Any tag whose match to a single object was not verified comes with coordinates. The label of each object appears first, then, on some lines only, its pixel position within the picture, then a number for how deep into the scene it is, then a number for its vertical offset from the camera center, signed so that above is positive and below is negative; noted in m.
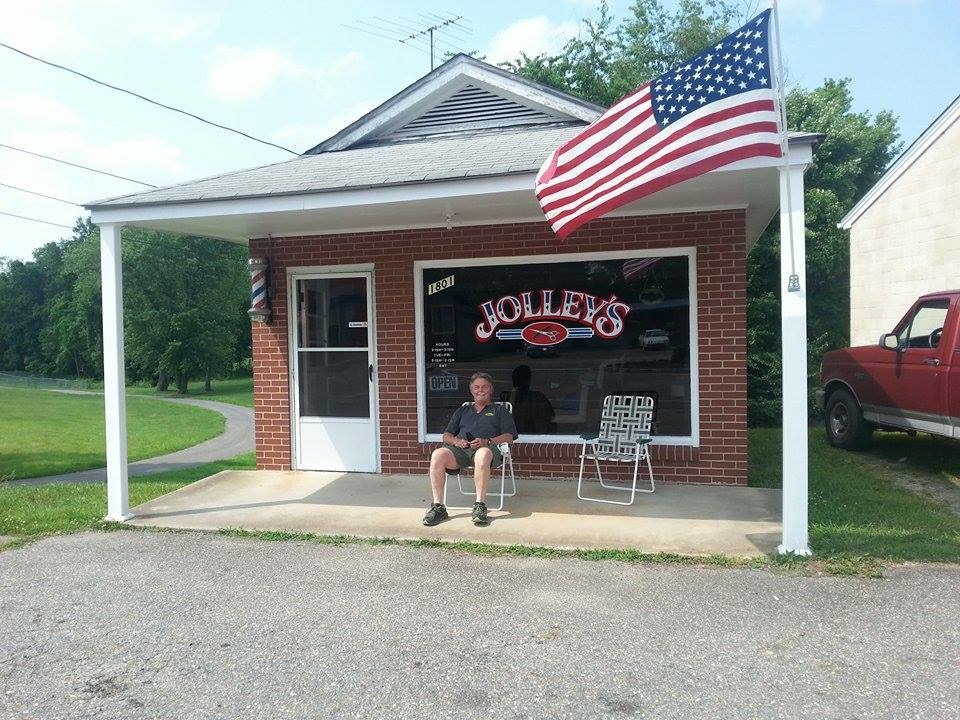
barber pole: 8.31 +0.69
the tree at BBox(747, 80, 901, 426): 16.97 +2.74
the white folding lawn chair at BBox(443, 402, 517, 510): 6.42 -1.08
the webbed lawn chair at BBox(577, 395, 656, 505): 6.88 -0.75
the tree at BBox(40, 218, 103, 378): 51.53 +3.32
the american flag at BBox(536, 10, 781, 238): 4.65 +1.37
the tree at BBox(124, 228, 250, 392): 47.84 +3.39
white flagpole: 4.99 -0.05
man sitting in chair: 6.21 -0.75
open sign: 8.08 -0.31
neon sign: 7.65 +0.36
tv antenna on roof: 18.58 +7.81
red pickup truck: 7.86 -0.38
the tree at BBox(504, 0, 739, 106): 23.78 +9.92
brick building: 7.00 +0.50
